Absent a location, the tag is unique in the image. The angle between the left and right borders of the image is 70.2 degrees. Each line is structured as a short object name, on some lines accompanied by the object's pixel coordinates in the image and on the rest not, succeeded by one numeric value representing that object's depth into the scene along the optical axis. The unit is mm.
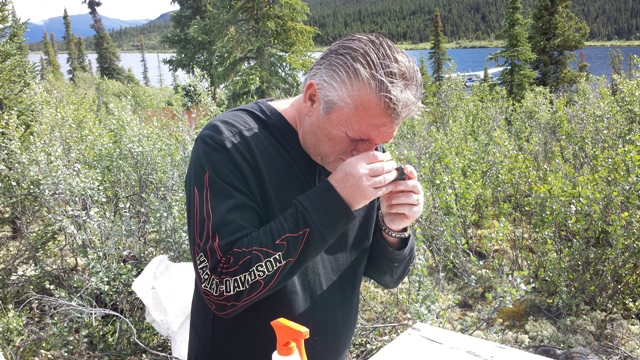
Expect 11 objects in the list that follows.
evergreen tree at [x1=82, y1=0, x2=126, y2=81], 42144
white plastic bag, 2592
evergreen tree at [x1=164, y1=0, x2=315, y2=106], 13516
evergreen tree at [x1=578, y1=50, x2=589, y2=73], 26295
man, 1088
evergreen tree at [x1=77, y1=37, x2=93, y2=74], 57719
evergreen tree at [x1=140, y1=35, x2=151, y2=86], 80962
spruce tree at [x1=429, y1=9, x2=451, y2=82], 31828
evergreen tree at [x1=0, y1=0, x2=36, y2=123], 6660
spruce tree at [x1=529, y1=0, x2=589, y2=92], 21578
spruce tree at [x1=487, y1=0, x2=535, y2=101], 20562
